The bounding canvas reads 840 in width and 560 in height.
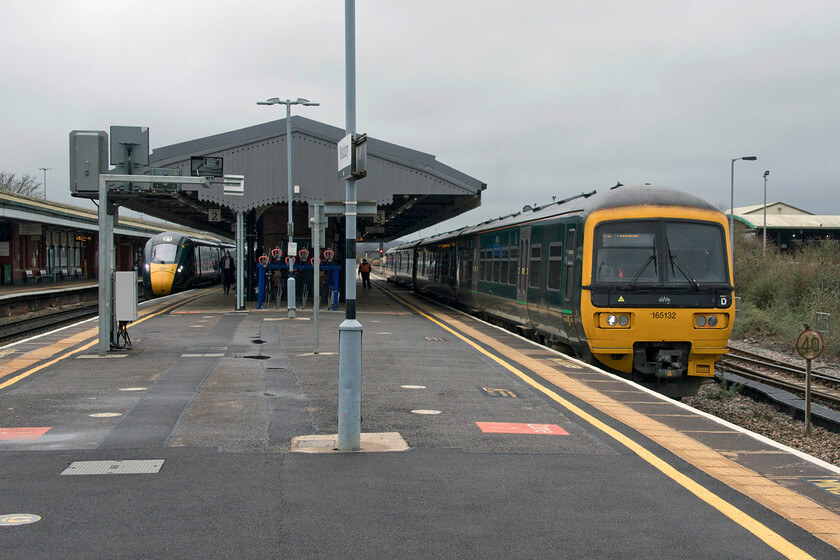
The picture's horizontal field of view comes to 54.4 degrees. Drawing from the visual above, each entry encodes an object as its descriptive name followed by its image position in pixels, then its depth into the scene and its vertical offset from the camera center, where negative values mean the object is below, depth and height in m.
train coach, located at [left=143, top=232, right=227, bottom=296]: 36.75 -0.10
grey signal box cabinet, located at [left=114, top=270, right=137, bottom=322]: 13.80 -0.60
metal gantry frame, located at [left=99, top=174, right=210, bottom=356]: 13.47 +0.26
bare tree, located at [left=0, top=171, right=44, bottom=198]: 78.31 +7.41
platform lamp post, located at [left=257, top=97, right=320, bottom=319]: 23.05 +2.99
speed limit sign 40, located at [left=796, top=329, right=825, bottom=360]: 11.64 -1.18
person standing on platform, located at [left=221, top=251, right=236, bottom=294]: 35.44 -0.35
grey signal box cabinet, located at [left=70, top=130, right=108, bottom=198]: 13.59 +1.72
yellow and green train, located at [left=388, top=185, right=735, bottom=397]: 12.28 -0.36
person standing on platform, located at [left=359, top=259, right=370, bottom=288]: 42.22 -0.39
